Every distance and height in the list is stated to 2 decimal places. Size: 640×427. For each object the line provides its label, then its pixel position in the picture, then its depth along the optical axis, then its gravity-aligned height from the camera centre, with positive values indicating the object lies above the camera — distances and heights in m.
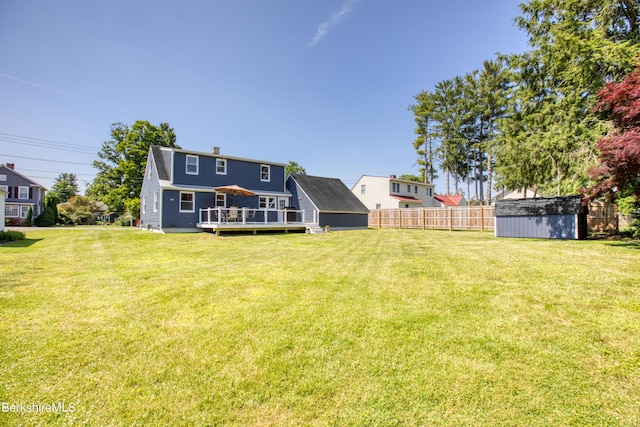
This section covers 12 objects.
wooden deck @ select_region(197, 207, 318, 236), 15.74 -0.04
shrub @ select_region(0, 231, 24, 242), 11.66 -0.64
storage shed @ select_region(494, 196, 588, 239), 12.71 +0.07
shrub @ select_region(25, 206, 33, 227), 27.90 +0.19
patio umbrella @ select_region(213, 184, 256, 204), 16.58 +1.83
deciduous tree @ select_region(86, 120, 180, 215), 32.25 +7.67
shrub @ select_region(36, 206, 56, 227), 28.72 +0.30
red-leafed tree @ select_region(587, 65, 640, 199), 8.55 +2.33
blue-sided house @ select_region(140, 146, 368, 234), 16.64 +1.65
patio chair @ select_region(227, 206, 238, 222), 16.36 +0.31
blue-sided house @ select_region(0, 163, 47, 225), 30.50 +3.27
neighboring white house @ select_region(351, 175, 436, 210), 31.23 +3.33
